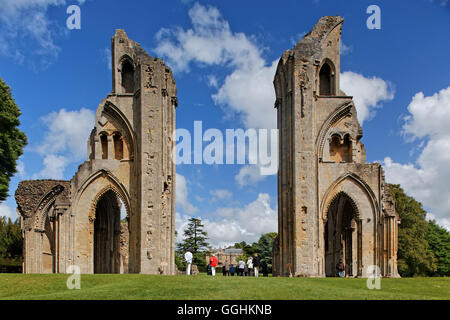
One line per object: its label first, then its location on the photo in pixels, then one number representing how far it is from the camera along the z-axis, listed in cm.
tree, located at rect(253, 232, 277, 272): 5291
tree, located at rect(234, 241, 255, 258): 7109
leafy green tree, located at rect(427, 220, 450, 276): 4794
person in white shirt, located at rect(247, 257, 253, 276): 2516
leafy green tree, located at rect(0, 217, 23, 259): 3575
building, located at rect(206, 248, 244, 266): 10892
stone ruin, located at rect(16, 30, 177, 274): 2394
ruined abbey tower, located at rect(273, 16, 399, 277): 2322
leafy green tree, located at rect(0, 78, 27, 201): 3131
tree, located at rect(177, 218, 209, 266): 6288
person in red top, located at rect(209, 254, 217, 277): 2116
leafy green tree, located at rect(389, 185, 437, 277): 3684
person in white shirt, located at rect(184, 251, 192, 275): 2064
